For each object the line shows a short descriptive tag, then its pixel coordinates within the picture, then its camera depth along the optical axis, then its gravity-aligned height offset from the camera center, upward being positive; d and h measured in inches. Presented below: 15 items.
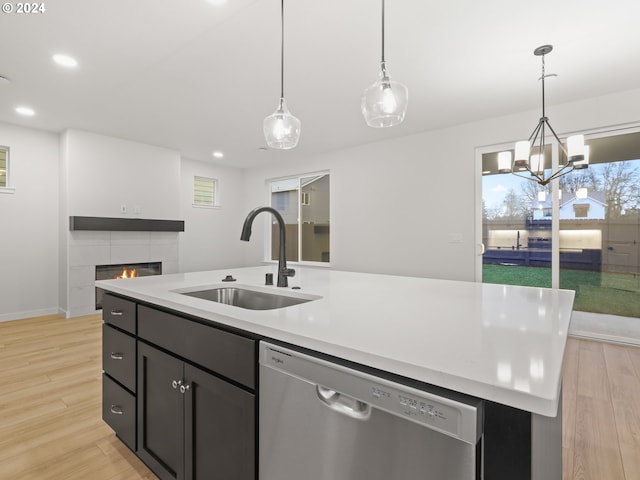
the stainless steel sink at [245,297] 63.2 -12.4
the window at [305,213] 235.8 +17.0
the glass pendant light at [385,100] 61.7 +25.8
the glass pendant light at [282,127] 74.5 +24.5
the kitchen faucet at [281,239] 62.3 -0.7
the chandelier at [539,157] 102.2 +26.6
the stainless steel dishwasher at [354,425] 24.4 -16.4
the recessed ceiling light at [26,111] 150.2 +57.0
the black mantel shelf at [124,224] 174.1 +6.3
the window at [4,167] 171.5 +35.0
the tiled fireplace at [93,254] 176.7 -11.0
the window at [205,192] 254.2 +34.2
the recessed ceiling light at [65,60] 106.7 +57.1
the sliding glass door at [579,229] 138.1 +3.4
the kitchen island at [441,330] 23.8 -9.8
